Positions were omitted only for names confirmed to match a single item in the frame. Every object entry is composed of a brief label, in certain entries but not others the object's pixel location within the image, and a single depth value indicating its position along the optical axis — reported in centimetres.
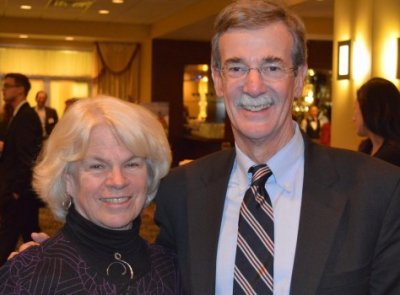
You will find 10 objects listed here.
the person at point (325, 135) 1050
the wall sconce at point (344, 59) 634
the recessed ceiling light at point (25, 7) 1139
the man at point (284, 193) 155
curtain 1433
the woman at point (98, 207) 168
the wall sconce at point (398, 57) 579
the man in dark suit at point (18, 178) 499
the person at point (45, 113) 1201
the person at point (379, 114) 390
